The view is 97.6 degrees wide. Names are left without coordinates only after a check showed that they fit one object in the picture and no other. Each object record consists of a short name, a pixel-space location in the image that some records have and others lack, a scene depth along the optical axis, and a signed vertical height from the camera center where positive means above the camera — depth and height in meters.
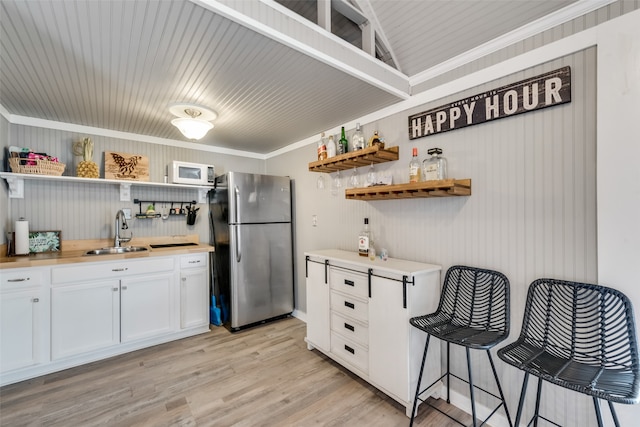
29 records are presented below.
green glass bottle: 2.77 +0.69
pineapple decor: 2.78 +0.51
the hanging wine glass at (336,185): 2.97 +0.29
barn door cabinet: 1.85 -0.80
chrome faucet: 3.06 -0.18
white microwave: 3.25 +0.47
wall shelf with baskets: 2.50 +0.32
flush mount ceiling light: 2.27 +0.77
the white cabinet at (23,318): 2.16 -0.84
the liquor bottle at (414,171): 2.05 +0.30
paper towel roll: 2.51 -0.22
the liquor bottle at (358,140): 2.51 +0.64
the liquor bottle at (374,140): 2.37 +0.61
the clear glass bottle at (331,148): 2.79 +0.64
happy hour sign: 1.51 +0.67
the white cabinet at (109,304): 2.37 -0.85
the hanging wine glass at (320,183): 2.70 +0.28
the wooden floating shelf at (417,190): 1.79 +0.15
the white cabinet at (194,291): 2.99 -0.86
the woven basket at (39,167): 2.47 +0.41
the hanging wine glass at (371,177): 2.45 +0.31
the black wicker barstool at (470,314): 1.58 -0.67
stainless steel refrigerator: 3.16 -0.42
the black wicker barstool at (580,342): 1.14 -0.65
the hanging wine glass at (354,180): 2.71 +0.32
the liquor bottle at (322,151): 2.81 +0.61
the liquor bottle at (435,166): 1.98 +0.33
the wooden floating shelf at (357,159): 2.27 +0.46
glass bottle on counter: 2.49 -0.27
